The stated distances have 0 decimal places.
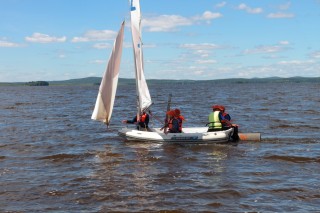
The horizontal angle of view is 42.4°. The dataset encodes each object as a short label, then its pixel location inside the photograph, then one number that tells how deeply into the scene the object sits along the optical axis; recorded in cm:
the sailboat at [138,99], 2039
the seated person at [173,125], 2076
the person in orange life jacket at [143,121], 2181
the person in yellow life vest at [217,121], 2070
